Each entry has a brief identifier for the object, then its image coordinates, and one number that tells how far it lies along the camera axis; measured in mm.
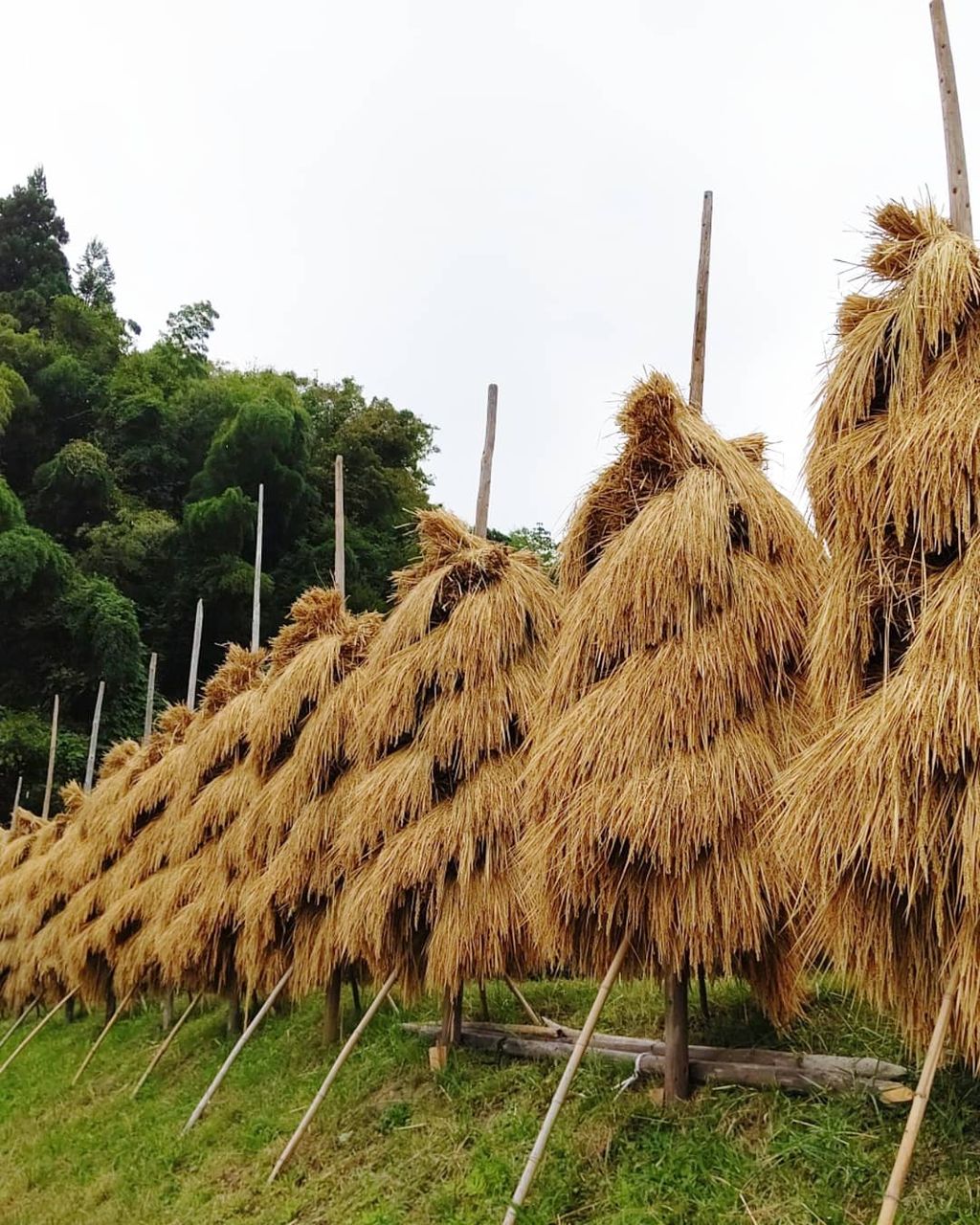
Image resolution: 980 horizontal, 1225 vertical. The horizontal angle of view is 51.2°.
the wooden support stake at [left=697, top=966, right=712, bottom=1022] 4981
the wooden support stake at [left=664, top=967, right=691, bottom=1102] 4445
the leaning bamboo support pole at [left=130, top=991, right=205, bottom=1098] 9117
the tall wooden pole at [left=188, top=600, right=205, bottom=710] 16234
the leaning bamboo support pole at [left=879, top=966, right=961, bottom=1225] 2596
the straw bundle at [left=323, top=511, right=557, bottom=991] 5676
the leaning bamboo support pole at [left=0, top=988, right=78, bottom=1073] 12598
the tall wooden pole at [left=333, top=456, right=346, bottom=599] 9602
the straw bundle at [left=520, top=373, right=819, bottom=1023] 4062
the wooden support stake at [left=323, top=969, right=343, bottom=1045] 7730
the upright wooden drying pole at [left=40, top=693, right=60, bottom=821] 21500
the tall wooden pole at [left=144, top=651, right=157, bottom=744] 17938
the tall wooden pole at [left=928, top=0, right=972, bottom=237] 3738
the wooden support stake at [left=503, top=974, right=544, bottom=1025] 6229
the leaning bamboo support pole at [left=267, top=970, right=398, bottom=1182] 5605
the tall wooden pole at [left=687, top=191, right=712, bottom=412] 5461
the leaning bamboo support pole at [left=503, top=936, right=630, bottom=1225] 3836
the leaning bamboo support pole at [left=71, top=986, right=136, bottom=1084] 10712
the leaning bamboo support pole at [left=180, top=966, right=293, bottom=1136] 7027
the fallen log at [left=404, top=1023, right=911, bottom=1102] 3992
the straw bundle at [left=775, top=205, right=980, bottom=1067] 2865
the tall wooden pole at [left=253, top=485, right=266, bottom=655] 13689
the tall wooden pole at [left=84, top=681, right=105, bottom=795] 19703
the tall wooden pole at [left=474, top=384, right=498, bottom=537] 7247
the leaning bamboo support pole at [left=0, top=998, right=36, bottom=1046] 15227
